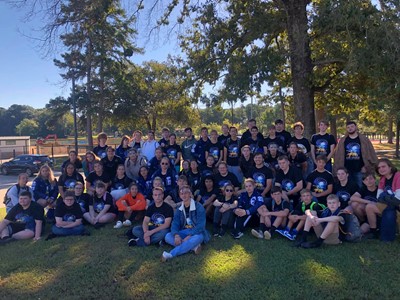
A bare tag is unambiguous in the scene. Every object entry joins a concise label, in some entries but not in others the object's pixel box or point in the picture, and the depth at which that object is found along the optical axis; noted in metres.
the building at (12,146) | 34.88
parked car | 22.75
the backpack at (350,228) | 5.64
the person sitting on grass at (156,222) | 5.95
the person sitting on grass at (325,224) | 5.49
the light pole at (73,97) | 23.09
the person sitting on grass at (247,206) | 6.33
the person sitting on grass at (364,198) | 5.85
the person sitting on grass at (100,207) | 7.26
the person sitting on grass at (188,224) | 5.64
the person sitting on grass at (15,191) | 7.20
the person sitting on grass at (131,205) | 7.26
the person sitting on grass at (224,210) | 6.46
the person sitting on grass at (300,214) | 5.82
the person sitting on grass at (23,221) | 6.68
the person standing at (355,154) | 6.79
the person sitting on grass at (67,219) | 6.75
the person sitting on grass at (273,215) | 6.09
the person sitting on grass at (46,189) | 7.87
